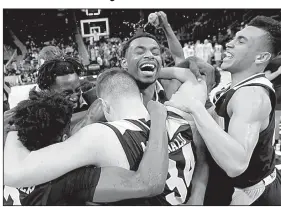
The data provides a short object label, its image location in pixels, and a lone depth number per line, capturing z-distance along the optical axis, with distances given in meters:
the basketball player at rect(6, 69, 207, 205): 0.79
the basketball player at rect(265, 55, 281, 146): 1.72
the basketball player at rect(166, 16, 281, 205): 0.89
